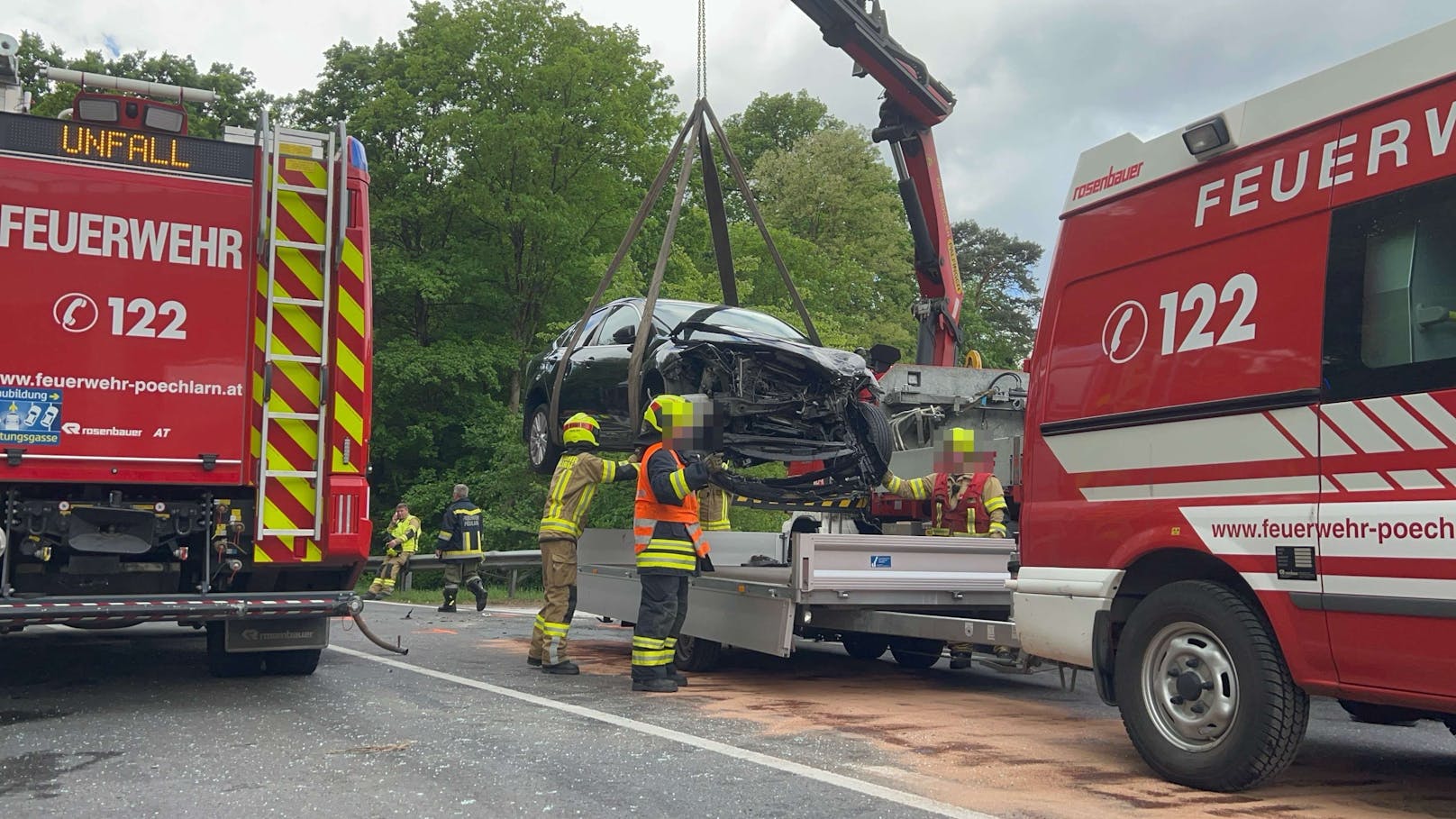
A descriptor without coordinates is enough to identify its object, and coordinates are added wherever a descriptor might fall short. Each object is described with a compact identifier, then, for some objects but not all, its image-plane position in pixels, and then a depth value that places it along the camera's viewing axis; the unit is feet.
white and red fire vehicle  13.50
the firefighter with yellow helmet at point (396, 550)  53.31
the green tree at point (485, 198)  82.48
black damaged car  26.25
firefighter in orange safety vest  24.03
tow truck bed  22.80
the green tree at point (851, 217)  107.65
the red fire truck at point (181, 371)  20.58
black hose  23.92
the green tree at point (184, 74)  98.12
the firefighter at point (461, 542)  48.88
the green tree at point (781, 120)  135.23
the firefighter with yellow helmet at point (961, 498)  28.04
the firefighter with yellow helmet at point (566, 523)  26.99
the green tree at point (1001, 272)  171.32
